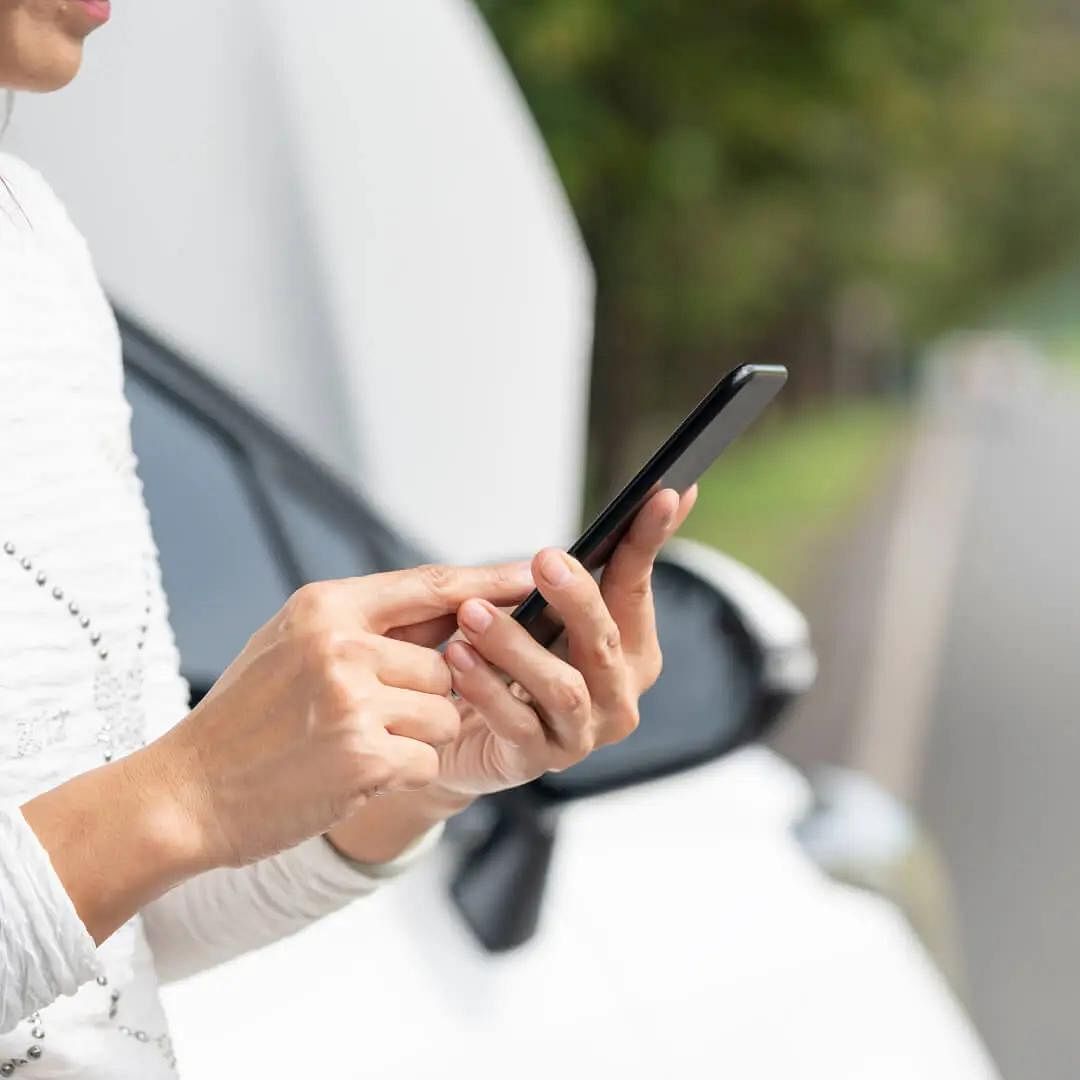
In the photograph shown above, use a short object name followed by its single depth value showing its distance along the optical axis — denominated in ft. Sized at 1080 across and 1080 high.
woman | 3.59
